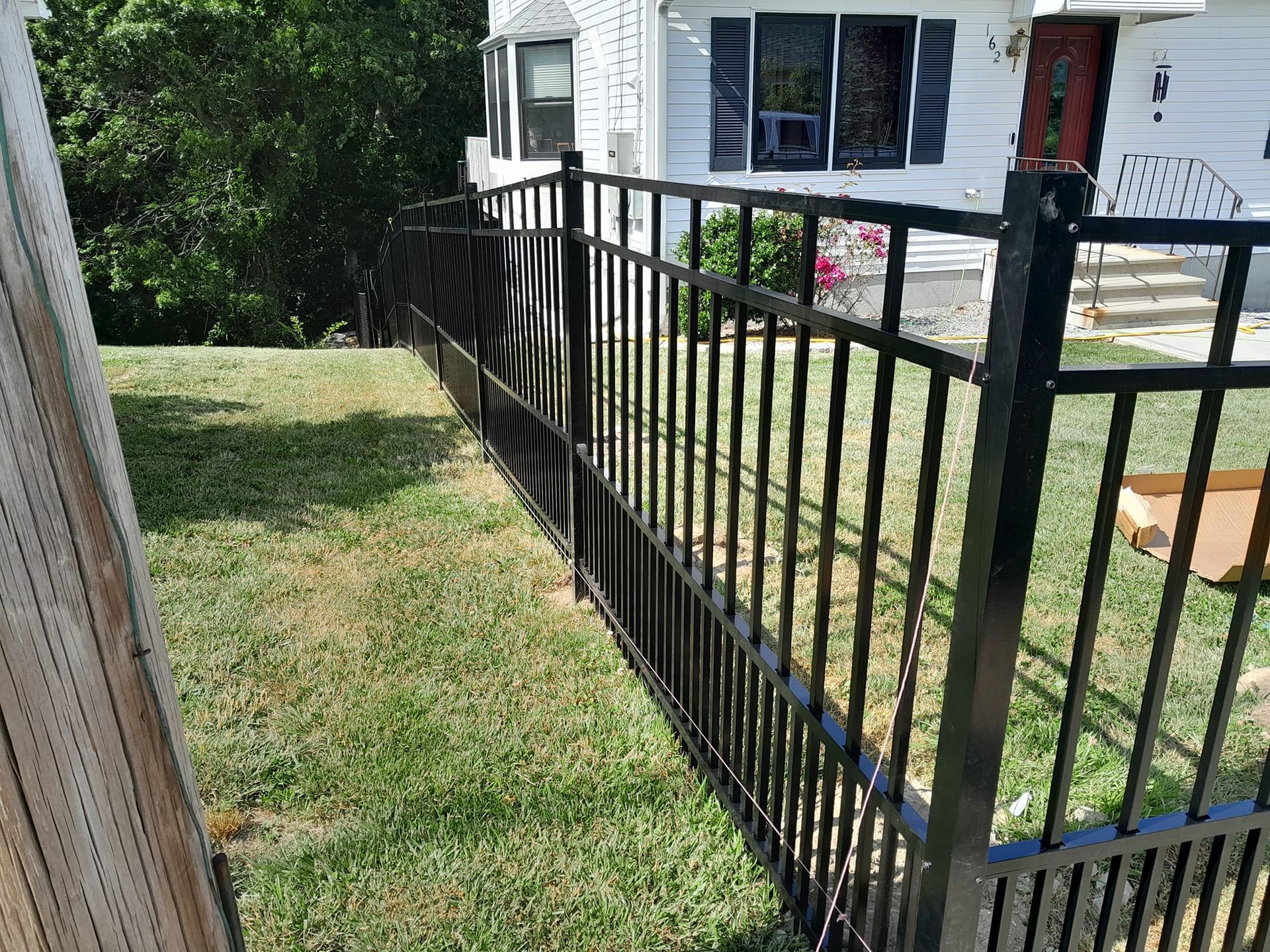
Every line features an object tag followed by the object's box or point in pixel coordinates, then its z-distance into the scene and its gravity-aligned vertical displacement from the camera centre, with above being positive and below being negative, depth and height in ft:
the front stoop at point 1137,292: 36.52 -6.97
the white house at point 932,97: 36.14 +0.50
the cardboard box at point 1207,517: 14.74 -6.41
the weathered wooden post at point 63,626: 3.33 -1.75
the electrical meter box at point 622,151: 36.58 -1.26
